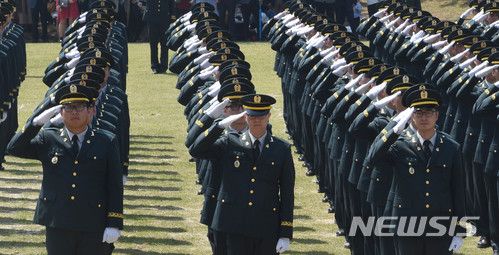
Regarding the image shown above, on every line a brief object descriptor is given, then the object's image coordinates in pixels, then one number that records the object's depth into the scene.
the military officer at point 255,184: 17.97
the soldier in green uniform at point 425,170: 18.19
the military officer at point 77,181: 17.61
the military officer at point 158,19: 47.28
